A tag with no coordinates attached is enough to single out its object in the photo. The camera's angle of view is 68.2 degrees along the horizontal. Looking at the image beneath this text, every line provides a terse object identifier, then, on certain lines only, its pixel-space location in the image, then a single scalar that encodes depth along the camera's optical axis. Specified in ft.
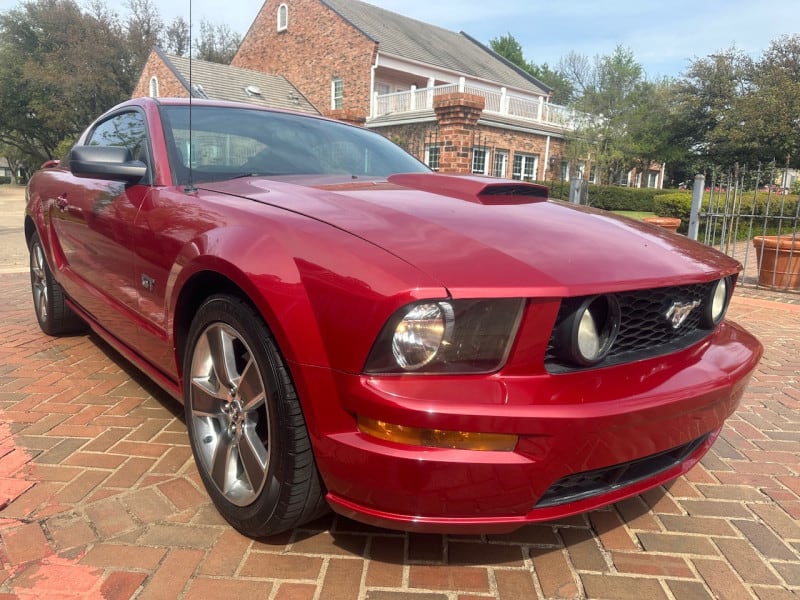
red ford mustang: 4.84
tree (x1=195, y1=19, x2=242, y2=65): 164.38
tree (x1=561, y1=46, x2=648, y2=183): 91.35
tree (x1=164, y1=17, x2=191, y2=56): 150.00
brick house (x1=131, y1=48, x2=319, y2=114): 77.30
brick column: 37.11
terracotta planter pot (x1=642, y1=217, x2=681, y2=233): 30.66
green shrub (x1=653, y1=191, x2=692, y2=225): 49.47
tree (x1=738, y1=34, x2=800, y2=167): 76.79
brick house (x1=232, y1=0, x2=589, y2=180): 71.87
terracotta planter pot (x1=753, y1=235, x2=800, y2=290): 25.79
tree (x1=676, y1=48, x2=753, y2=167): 88.58
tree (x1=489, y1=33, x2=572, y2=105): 196.59
